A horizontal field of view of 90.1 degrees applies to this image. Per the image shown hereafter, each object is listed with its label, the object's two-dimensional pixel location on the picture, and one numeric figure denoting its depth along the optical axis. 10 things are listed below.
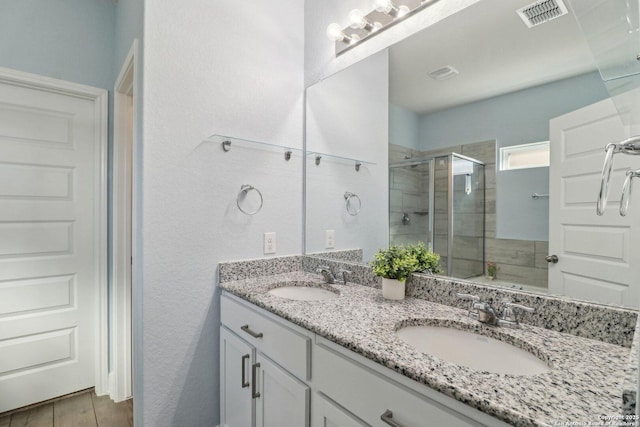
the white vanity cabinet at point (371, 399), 0.69
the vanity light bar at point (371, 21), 1.48
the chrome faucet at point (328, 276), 1.68
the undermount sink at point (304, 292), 1.63
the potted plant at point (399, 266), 1.34
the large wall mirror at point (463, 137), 1.08
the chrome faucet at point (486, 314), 1.04
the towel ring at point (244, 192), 1.74
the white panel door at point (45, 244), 1.90
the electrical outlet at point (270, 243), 1.84
